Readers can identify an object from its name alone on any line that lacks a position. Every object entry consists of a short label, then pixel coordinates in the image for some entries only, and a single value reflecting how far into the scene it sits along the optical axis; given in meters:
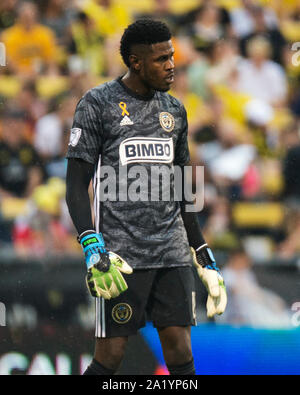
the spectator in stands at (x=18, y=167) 13.62
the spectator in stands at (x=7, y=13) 15.89
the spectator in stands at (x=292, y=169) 13.45
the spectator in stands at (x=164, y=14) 15.99
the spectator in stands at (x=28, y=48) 15.37
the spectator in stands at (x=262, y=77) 15.26
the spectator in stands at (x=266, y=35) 15.59
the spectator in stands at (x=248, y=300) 11.08
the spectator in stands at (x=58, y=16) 15.67
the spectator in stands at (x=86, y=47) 14.68
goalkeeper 7.11
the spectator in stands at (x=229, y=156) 13.62
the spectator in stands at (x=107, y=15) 15.22
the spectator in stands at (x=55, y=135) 13.52
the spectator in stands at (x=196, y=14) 15.85
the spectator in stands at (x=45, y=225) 12.20
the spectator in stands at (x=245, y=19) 15.80
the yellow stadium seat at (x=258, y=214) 13.34
